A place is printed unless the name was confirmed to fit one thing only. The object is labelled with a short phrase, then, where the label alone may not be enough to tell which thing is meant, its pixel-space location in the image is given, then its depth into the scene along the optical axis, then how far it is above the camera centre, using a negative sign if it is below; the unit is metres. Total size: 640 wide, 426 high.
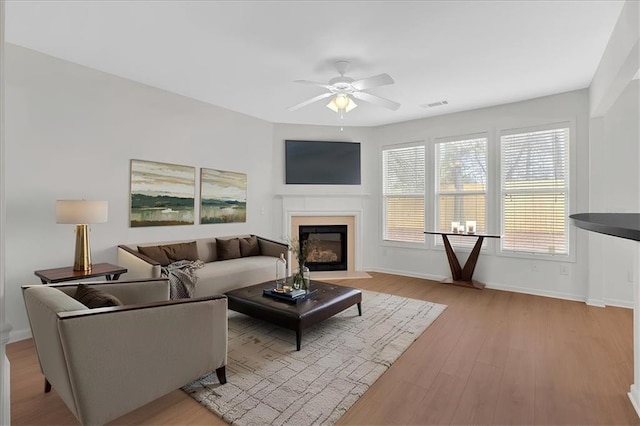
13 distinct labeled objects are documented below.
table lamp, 2.99 -0.07
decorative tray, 3.13 -0.85
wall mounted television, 5.89 +0.89
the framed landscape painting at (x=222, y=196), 4.83 +0.22
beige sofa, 3.56 -0.65
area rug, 2.03 -1.25
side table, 2.88 -0.60
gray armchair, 1.65 -0.80
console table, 4.80 -0.85
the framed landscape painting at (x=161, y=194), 4.04 +0.22
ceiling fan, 3.14 +1.27
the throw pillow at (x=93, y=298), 1.94 -0.55
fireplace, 6.03 -0.65
